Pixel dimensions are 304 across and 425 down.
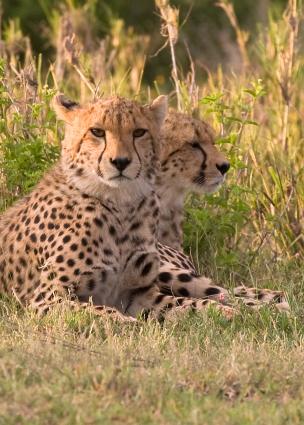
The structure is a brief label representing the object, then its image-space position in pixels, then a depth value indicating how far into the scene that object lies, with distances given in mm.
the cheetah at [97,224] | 11414
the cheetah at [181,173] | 13148
